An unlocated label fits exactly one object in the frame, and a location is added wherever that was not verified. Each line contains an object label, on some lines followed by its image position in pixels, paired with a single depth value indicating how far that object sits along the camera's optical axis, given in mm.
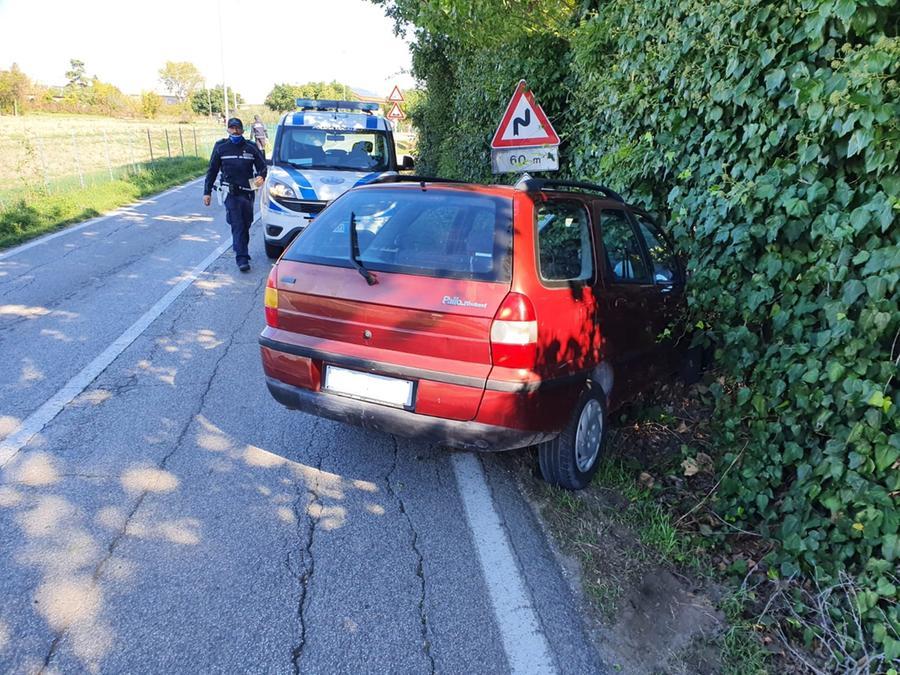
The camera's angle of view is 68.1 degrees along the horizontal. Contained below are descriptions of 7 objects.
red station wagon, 3285
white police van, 9086
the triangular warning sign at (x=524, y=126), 6777
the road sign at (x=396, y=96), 20125
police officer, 8750
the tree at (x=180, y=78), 89500
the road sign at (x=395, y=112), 19891
